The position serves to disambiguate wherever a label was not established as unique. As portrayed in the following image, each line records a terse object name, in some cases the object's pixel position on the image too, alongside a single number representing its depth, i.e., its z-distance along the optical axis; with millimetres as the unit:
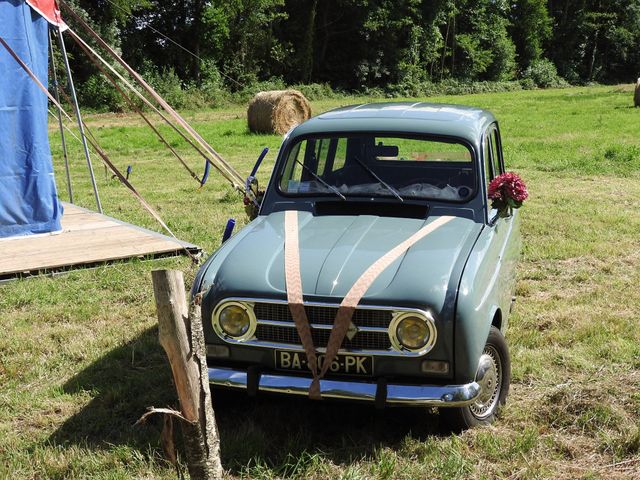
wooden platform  7141
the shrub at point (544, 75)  53281
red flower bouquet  4797
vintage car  3729
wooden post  2738
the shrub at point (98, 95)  31281
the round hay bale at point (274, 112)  20359
